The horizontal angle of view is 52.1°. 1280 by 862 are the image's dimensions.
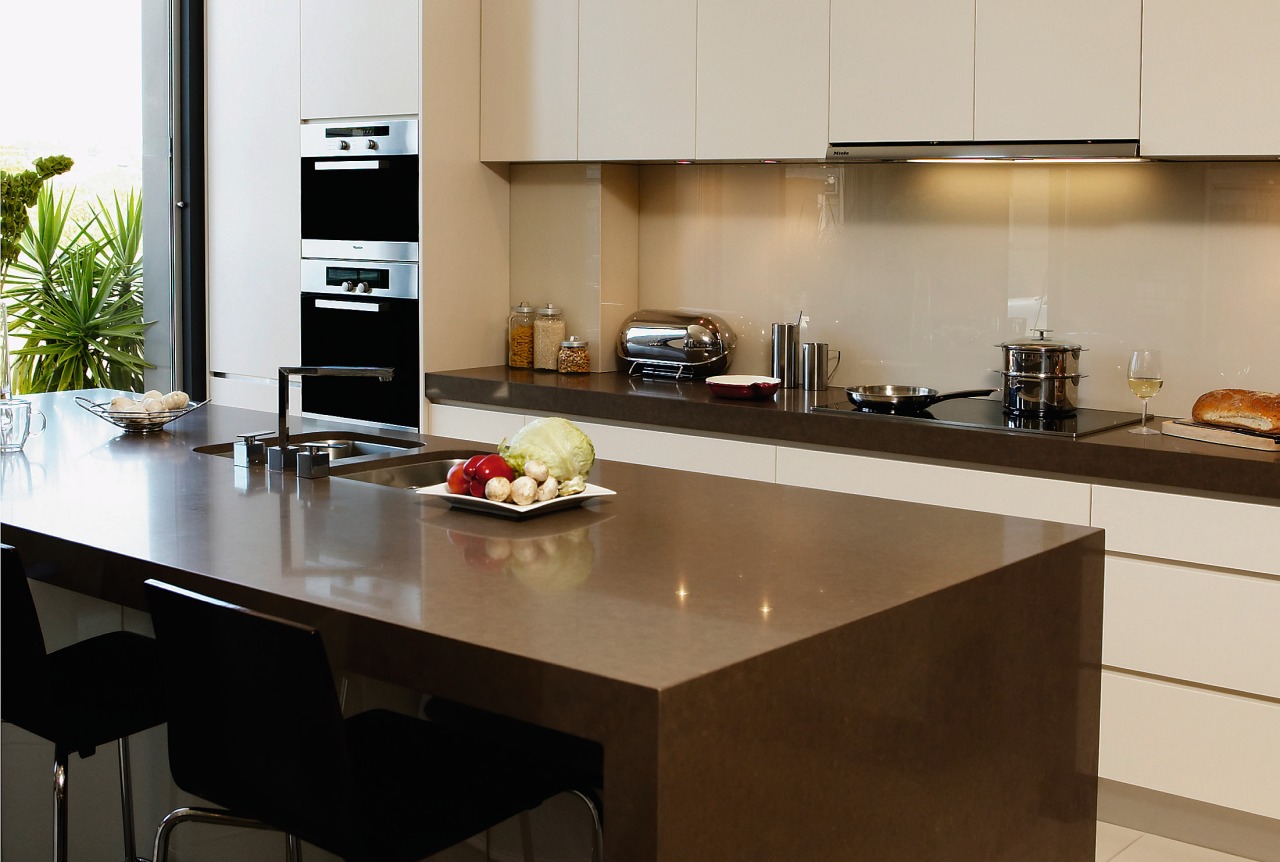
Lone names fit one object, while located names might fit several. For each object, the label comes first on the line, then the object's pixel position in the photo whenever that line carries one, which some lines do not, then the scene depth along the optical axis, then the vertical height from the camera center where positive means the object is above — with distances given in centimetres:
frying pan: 342 -21
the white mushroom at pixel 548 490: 209 -28
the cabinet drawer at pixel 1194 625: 283 -67
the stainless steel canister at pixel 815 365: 403 -14
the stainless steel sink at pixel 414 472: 255 -31
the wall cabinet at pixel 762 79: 363 +68
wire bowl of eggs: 285 -22
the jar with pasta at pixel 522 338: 454 -8
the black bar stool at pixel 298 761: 147 -54
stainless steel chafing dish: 421 -9
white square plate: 207 -30
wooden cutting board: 289 -26
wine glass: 314 -12
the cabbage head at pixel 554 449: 214 -22
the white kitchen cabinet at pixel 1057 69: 312 +62
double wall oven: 435 +17
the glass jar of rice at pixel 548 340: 445 -8
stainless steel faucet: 241 -14
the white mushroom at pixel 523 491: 206 -28
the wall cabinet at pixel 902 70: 337 +66
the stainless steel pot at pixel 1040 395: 339 -19
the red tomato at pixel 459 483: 215 -28
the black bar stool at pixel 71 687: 185 -59
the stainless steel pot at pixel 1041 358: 339 -10
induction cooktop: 317 -25
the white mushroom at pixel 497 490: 208 -28
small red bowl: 374 -20
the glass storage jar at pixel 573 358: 436 -14
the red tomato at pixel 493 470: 212 -25
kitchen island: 133 -35
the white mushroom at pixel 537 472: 211 -25
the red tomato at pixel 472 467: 214 -25
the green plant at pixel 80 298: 489 +5
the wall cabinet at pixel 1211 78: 294 +56
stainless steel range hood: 317 +43
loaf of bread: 295 -20
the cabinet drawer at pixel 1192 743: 288 -95
